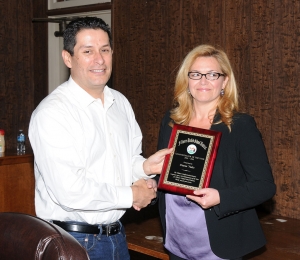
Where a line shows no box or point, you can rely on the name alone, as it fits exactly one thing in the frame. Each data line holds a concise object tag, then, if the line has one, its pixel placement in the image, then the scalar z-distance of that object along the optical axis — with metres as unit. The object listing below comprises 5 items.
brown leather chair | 1.22
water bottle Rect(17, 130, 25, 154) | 4.82
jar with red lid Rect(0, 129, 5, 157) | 4.80
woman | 2.05
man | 1.95
